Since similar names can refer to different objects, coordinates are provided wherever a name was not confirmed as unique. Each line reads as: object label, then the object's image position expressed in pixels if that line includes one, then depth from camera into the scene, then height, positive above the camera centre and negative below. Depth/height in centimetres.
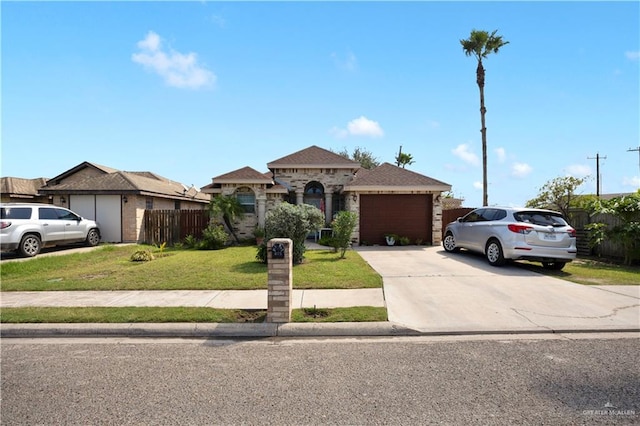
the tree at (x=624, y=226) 1073 -42
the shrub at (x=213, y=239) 1451 -118
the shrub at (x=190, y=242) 1529 -137
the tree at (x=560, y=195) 1808 +92
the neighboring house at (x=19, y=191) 2019 +116
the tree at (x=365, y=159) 3888 +607
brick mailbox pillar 539 -109
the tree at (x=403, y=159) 3888 +591
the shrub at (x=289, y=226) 1016 -45
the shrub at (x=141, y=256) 1128 -150
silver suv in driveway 923 -68
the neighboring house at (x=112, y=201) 1559 +44
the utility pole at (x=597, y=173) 3831 +432
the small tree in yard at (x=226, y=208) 1543 +14
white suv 1109 -60
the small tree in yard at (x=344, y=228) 1135 -54
